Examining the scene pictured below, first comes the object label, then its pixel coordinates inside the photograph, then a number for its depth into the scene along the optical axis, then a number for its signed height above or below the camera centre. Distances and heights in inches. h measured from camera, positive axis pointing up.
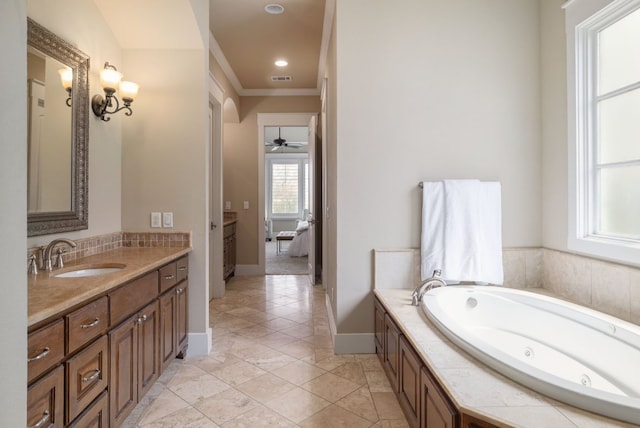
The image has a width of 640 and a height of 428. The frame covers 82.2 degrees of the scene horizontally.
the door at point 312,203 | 195.6 +6.9
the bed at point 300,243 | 288.2 -21.7
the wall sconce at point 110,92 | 93.3 +32.8
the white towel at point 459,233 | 105.3 -5.1
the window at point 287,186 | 409.1 +33.4
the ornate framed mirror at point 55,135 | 73.5 +17.9
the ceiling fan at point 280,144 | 329.4 +66.8
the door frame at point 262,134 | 221.8 +49.9
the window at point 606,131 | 81.0 +20.2
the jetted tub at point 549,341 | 46.3 -23.6
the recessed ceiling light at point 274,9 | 128.8 +73.9
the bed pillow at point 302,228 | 286.4 -9.5
